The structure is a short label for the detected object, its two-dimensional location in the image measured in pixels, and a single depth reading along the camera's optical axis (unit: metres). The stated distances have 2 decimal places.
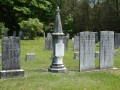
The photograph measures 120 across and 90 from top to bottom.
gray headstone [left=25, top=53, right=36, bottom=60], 14.62
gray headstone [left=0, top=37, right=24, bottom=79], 9.63
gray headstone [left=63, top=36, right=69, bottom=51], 21.12
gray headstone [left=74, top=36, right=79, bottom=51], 21.84
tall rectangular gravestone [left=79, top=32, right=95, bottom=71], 11.14
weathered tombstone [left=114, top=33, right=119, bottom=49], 24.34
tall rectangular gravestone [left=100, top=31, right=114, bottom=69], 11.75
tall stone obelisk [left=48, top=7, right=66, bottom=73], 10.87
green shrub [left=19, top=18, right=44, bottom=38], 33.53
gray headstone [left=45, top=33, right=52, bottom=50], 21.25
